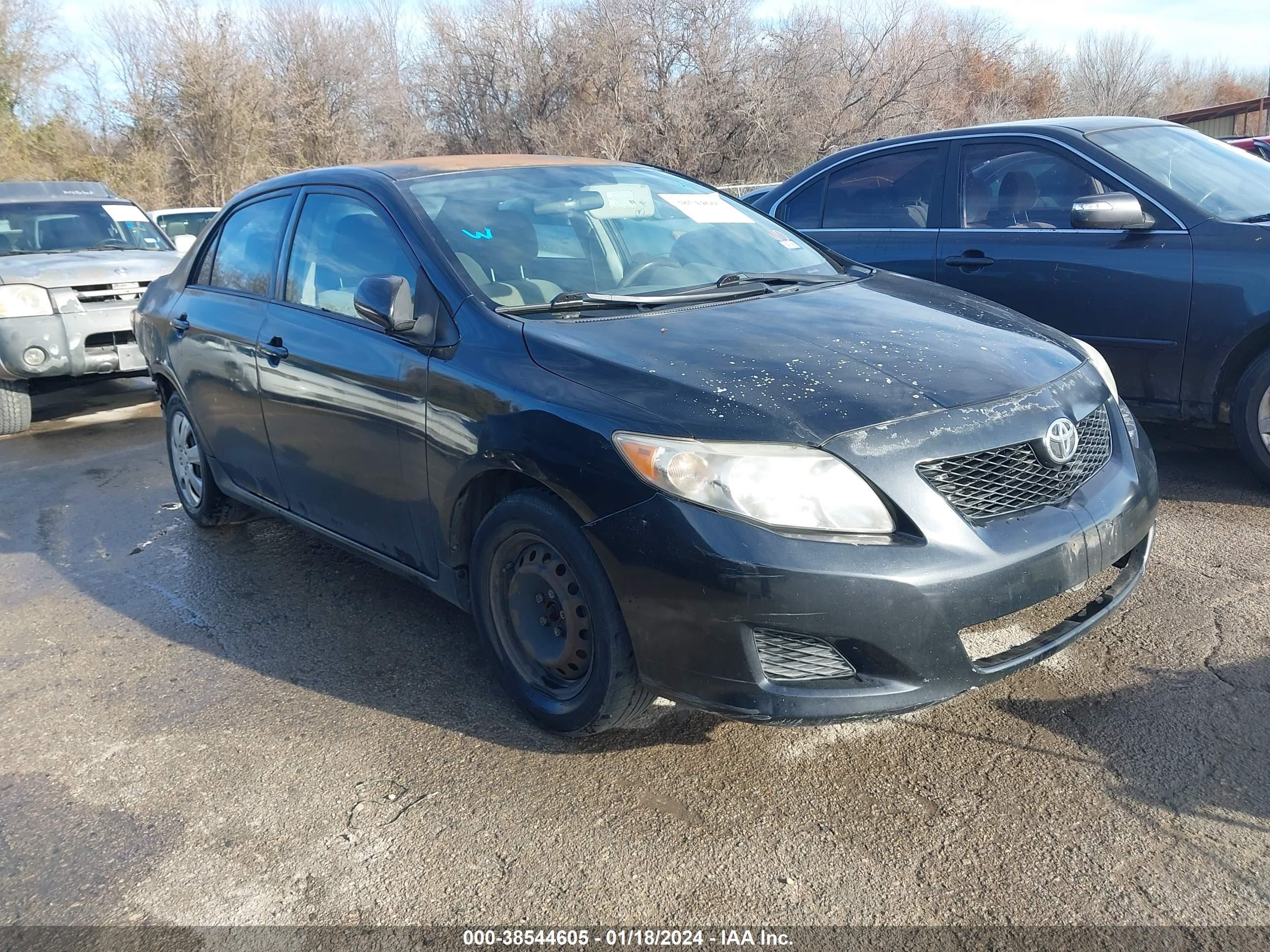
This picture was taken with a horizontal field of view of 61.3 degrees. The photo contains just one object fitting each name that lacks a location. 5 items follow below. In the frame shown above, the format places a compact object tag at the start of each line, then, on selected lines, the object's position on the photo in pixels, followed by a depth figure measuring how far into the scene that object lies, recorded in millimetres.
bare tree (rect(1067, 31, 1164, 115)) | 44500
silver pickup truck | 7891
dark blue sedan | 4656
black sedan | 2562
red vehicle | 9528
